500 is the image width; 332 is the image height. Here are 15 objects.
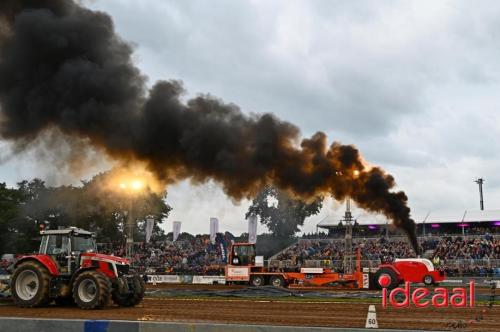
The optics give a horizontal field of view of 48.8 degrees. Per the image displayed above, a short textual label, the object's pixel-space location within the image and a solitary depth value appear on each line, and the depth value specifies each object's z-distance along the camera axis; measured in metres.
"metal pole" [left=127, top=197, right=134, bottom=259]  34.21
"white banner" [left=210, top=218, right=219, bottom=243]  50.06
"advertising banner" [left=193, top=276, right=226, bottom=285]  36.07
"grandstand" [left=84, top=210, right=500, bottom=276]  38.69
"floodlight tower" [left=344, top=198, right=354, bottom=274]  29.52
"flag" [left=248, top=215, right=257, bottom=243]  45.66
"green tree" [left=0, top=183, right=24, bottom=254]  56.71
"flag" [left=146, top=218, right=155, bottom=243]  52.59
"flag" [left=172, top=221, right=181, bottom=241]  51.67
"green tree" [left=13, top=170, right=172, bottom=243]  32.87
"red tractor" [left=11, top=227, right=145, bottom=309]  15.70
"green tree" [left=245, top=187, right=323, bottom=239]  66.00
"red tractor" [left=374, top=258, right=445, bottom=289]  28.34
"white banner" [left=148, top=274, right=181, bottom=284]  37.54
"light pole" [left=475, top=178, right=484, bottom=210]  80.88
